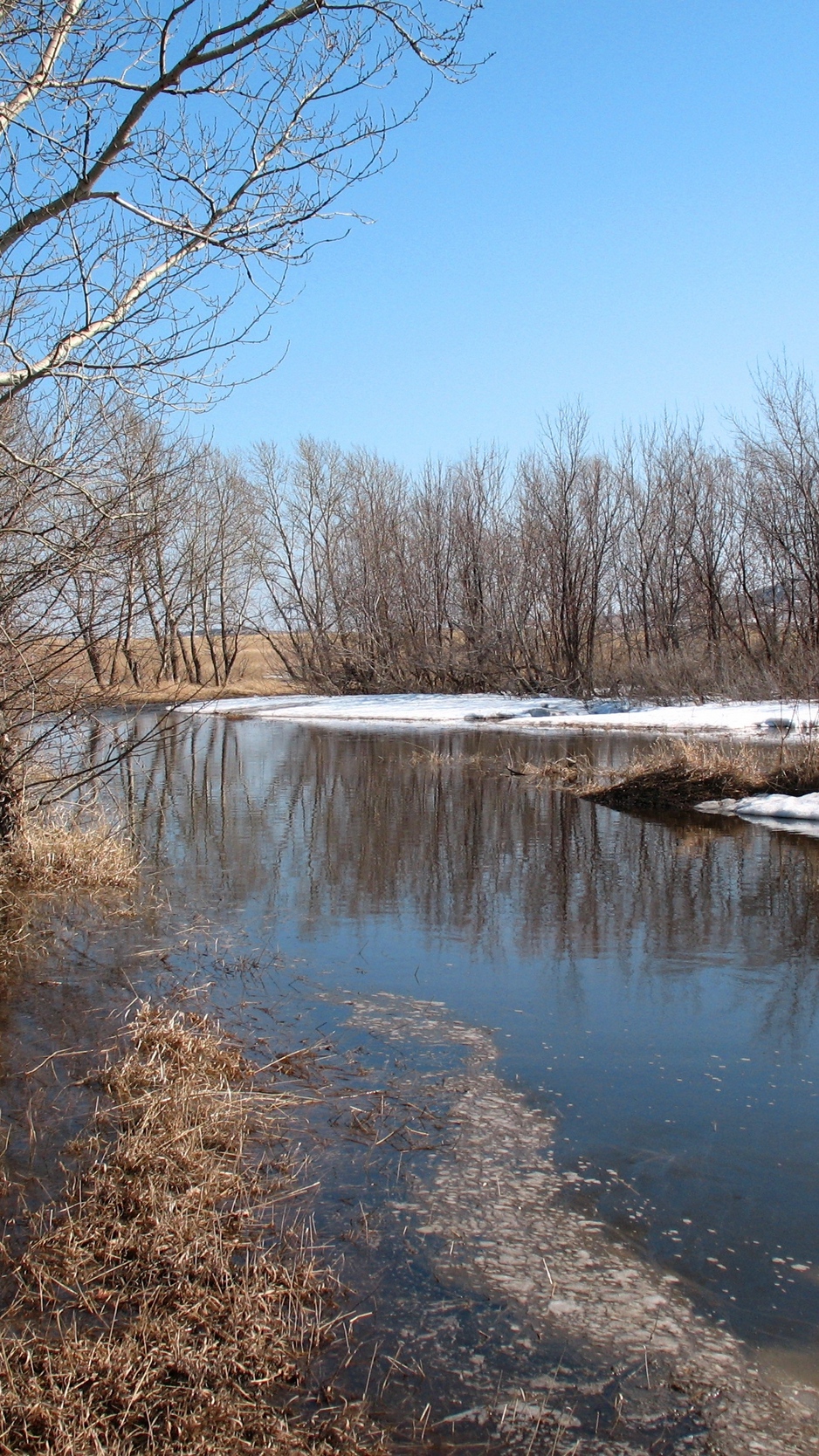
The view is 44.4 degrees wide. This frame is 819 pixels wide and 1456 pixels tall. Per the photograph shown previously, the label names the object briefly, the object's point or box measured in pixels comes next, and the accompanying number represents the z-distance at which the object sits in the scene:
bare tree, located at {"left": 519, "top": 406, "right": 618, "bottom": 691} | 36.72
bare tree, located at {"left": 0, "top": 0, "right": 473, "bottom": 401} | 4.55
